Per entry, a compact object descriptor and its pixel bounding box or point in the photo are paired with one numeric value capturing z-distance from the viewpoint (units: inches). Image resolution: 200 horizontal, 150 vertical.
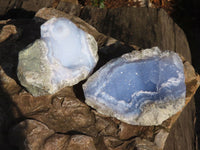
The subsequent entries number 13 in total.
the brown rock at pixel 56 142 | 34.0
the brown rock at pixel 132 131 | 35.3
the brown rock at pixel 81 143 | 34.2
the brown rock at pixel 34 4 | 41.9
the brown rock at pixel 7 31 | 37.6
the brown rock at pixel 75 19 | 39.0
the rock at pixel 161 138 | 35.1
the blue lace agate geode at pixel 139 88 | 34.9
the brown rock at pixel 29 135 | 34.0
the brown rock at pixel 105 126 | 35.4
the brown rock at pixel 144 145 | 34.6
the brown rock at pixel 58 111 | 35.2
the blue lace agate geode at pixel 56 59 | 34.9
